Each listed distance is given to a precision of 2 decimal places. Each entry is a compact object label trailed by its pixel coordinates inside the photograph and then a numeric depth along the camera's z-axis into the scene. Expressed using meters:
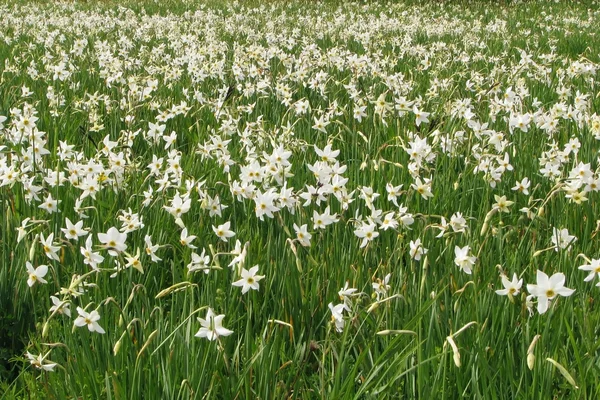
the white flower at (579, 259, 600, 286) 2.22
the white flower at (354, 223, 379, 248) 2.70
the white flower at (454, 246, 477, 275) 2.38
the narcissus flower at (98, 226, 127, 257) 2.30
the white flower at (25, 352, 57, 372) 1.95
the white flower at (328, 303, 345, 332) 2.12
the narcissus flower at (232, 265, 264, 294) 2.24
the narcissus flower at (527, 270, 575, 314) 1.95
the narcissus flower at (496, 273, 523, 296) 2.12
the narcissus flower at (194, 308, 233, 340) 1.94
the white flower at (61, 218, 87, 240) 2.63
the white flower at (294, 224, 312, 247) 2.58
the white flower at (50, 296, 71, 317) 2.02
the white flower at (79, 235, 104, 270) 2.37
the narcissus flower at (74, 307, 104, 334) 2.07
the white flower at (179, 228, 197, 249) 2.66
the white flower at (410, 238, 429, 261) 2.54
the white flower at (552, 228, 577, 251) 2.60
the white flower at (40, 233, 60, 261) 2.39
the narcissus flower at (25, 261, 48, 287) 2.24
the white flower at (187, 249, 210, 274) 2.27
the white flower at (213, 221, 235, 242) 2.71
